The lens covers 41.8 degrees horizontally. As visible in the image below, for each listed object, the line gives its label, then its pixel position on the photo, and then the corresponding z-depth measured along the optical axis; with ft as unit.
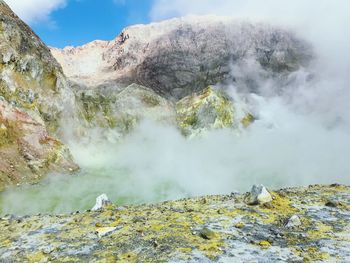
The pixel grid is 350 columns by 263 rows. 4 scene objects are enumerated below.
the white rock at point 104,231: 50.66
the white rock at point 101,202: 67.00
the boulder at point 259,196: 59.16
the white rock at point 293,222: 51.01
